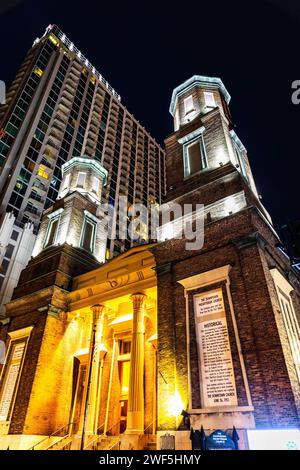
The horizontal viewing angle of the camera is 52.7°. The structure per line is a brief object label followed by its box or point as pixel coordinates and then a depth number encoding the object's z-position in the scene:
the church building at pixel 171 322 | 10.33
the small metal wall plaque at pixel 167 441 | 10.30
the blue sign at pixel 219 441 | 8.55
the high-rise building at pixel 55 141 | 37.19
